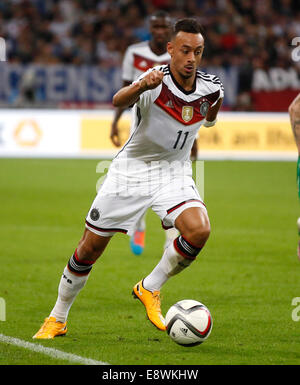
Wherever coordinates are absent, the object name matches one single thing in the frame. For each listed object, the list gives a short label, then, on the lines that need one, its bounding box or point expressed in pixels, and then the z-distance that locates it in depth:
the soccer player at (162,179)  10.99
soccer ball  10.43
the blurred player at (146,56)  17.50
